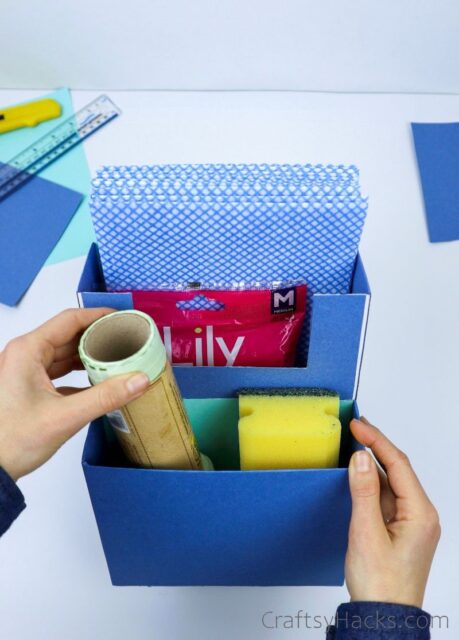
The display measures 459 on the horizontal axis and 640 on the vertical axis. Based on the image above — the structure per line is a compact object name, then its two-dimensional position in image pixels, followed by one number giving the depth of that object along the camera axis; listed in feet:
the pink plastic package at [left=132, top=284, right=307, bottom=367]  1.75
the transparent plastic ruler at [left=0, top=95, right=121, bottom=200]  3.05
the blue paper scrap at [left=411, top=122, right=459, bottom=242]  2.77
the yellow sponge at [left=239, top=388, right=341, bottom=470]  1.63
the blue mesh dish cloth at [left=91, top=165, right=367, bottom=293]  1.56
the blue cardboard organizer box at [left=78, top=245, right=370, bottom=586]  1.56
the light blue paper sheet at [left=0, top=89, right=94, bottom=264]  2.77
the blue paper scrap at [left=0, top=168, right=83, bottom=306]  2.62
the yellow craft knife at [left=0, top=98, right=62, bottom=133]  3.21
